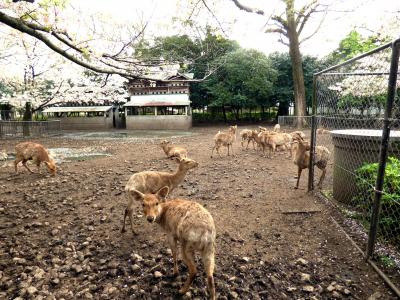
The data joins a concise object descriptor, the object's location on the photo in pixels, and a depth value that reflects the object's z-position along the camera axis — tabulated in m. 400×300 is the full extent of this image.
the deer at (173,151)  11.28
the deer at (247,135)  14.70
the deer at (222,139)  12.72
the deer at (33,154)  9.37
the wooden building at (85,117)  34.56
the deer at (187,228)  3.33
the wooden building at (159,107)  31.86
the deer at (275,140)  12.55
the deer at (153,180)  5.07
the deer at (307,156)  7.16
